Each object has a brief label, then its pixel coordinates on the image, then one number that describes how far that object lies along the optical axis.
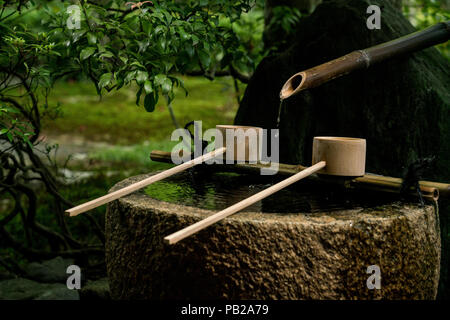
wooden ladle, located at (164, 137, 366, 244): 2.39
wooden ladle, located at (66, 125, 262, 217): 2.71
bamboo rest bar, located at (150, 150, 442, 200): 2.30
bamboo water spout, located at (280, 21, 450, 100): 2.54
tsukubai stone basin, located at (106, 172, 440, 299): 2.01
